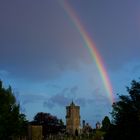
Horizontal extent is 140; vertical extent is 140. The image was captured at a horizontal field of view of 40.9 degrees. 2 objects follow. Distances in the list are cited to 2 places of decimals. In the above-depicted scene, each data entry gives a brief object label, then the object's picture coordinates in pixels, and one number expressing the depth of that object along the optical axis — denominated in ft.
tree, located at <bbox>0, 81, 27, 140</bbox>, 80.61
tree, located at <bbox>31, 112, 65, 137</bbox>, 161.32
